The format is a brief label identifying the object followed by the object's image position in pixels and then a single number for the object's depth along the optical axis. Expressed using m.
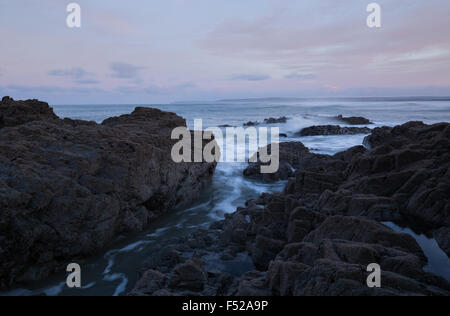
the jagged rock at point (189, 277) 4.05
